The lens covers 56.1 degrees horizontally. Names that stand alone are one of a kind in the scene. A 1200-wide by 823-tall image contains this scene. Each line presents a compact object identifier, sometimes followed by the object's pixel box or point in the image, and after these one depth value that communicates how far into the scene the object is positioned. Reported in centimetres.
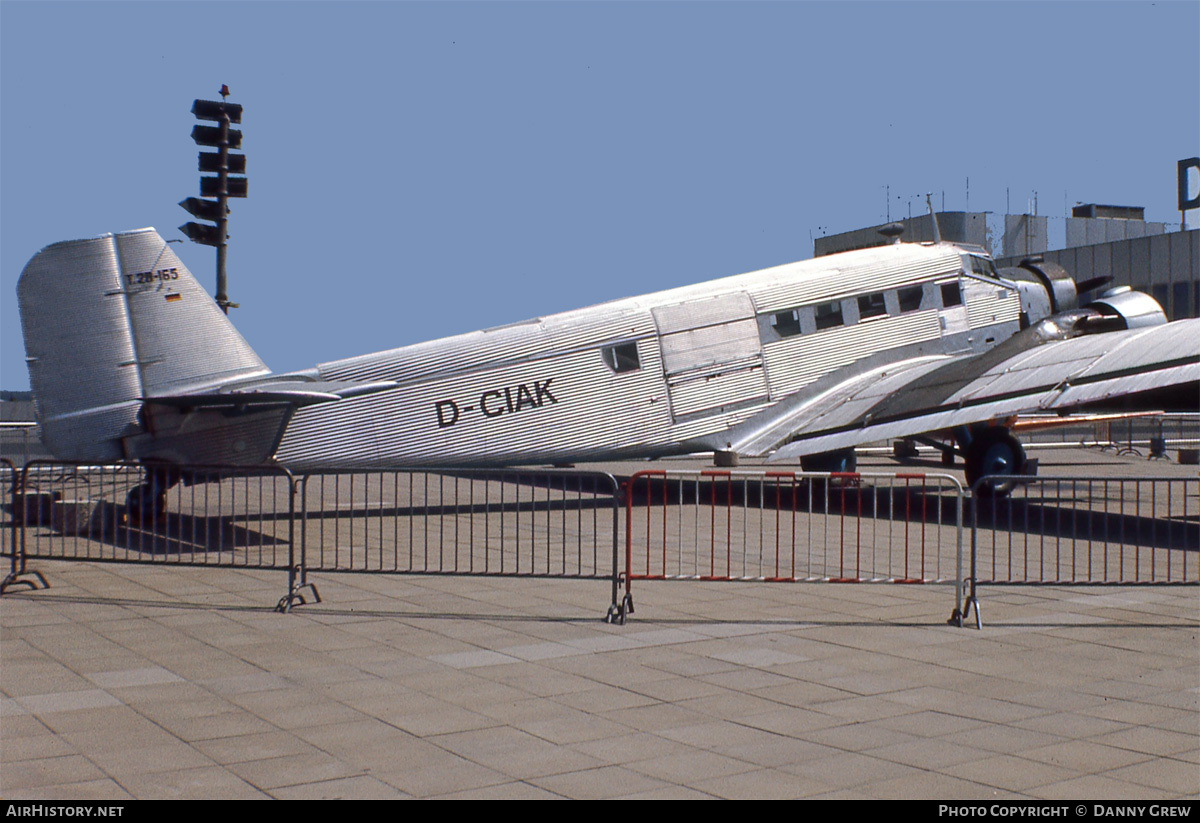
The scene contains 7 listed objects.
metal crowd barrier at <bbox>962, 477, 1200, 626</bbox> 1093
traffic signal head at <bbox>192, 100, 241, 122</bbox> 1614
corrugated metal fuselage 1566
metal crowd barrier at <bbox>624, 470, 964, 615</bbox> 1006
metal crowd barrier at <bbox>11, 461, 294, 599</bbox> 1077
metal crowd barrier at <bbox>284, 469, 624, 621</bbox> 1033
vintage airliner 1346
